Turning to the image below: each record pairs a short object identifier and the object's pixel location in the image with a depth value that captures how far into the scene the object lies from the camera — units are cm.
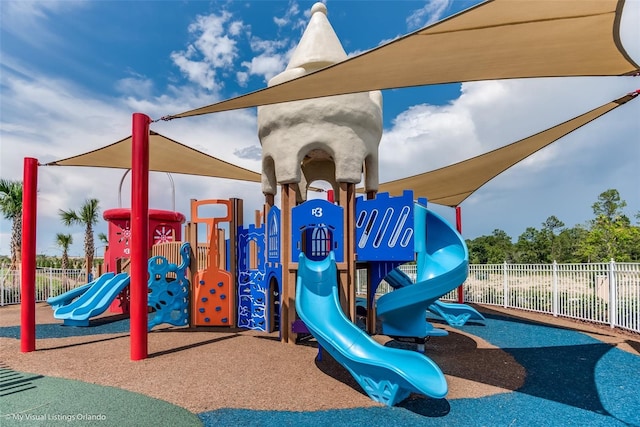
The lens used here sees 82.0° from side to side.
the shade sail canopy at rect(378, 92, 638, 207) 696
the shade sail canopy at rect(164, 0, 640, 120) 365
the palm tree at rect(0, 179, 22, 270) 2042
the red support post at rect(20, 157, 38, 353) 680
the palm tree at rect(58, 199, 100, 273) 2550
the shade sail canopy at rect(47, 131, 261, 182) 832
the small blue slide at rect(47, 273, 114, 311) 1155
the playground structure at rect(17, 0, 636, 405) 562
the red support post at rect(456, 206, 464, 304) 1427
